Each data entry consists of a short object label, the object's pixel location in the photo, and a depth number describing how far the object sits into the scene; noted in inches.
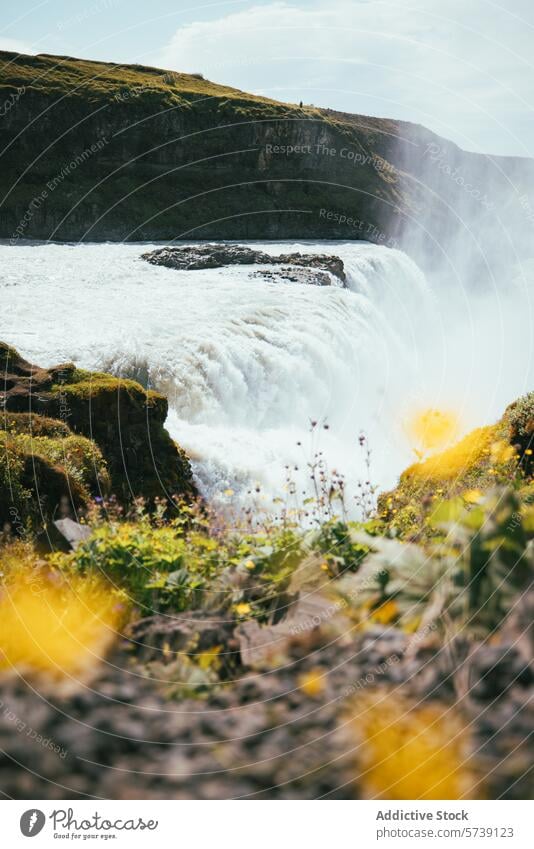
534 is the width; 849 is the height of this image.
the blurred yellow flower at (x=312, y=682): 150.9
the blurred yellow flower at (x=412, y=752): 139.5
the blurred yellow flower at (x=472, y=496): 214.0
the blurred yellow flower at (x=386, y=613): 174.2
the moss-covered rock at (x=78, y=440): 382.9
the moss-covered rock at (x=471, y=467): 370.3
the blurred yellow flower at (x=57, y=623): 157.6
